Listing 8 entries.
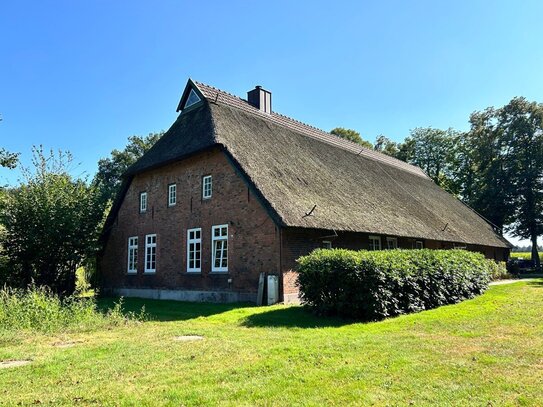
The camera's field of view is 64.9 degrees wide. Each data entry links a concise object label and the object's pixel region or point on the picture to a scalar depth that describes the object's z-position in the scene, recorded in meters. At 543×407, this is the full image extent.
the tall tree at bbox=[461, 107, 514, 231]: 41.72
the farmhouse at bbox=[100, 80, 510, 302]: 15.00
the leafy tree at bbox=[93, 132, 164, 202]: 54.03
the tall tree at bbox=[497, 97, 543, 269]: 40.75
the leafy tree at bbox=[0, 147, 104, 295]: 19.08
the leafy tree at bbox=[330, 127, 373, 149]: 49.59
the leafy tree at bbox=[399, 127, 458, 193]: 51.28
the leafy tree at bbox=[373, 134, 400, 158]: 54.44
